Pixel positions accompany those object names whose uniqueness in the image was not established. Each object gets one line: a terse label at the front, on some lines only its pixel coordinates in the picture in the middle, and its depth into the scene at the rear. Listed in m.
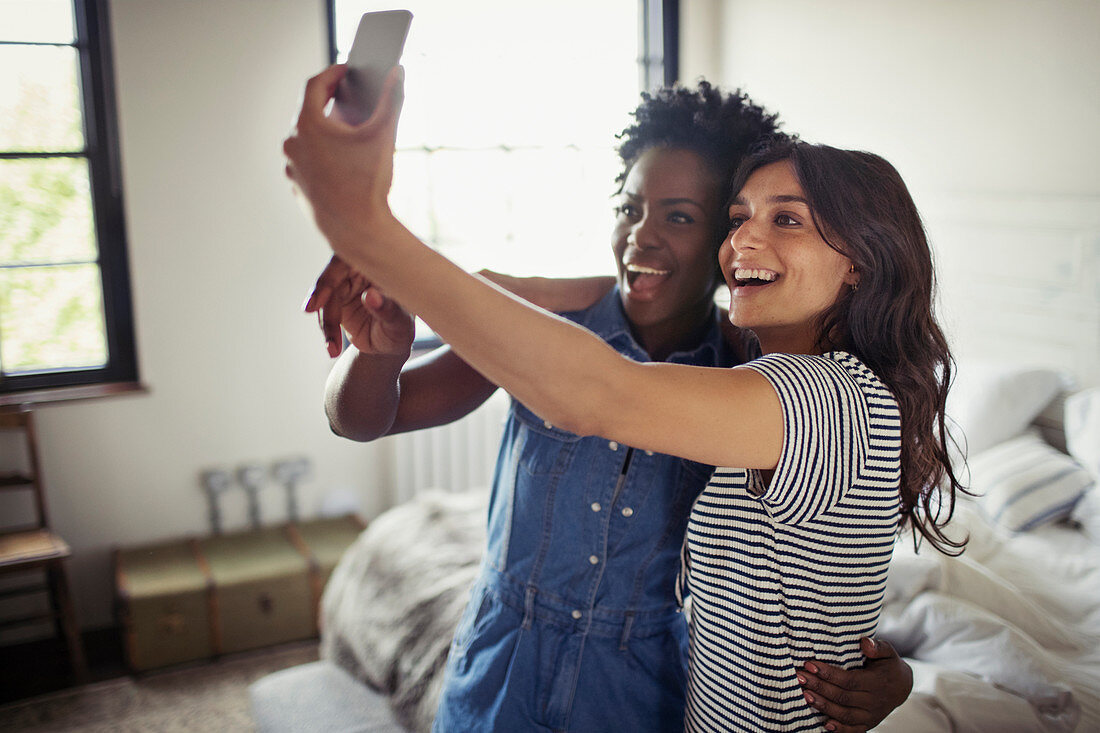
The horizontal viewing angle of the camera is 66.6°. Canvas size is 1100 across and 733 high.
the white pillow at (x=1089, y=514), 1.86
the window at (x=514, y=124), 3.43
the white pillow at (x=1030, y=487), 1.94
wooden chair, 2.66
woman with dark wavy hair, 0.65
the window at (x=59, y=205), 2.89
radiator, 3.48
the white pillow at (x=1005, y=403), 2.23
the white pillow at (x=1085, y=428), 1.98
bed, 1.45
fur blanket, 1.87
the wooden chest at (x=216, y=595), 2.79
